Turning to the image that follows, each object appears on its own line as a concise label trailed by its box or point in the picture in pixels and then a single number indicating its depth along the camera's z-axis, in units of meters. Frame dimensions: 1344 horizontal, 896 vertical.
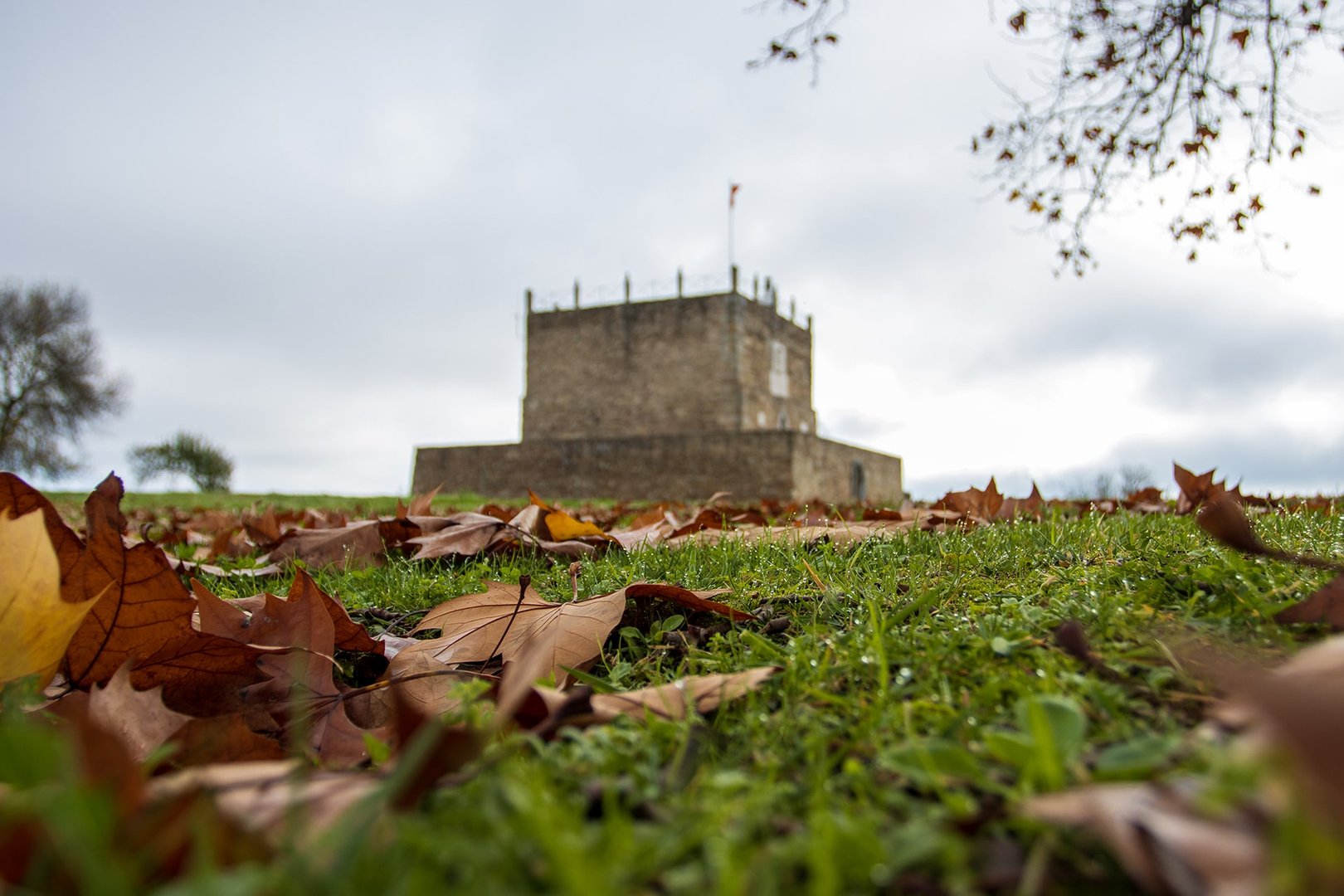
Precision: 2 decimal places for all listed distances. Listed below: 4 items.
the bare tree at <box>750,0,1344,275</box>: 5.30
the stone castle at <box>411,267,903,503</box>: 22.36
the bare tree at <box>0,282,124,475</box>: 34.34
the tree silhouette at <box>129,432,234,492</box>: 38.44
